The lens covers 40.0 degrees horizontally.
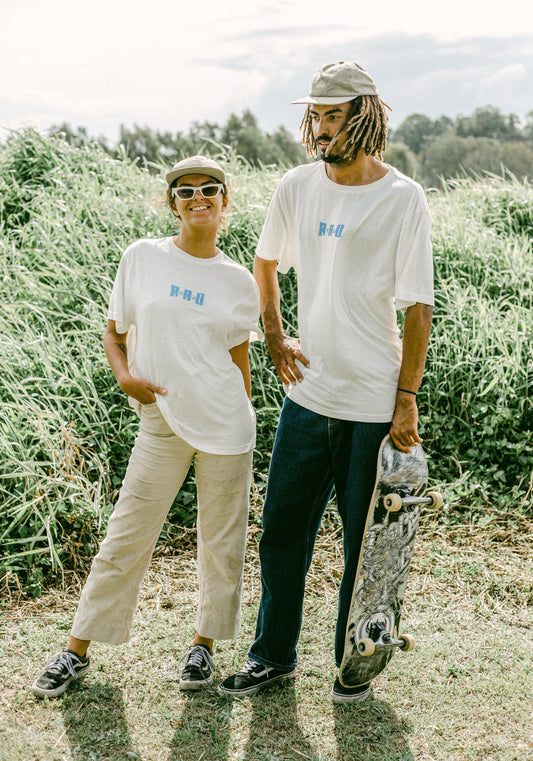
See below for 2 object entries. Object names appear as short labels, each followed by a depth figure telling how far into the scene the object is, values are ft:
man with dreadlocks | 7.51
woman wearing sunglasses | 8.02
